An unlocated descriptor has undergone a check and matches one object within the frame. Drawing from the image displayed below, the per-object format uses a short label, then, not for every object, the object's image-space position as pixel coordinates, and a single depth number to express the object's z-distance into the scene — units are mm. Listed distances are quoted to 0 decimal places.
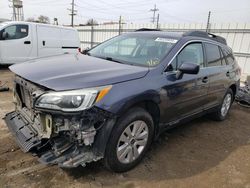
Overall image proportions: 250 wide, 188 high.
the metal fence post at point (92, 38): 16484
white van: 8602
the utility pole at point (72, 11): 37469
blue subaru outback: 2275
